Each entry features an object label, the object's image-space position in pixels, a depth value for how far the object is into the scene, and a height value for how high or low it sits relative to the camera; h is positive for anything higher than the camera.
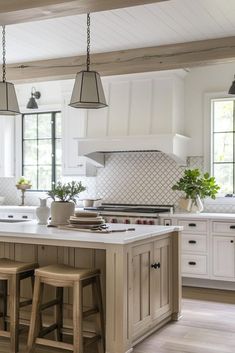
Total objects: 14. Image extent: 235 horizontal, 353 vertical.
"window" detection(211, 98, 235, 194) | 6.66 +0.57
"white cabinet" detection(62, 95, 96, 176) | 7.06 +0.62
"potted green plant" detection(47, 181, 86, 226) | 4.46 -0.20
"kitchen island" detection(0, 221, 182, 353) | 3.57 -0.65
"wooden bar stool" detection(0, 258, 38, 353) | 3.79 -0.83
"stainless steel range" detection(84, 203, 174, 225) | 6.13 -0.37
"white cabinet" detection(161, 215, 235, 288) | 5.84 -0.76
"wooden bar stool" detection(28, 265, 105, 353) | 3.49 -0.90
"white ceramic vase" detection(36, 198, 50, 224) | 4.68 -0.28
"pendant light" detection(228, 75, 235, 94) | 5.74 +1.12
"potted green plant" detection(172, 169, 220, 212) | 6.35 -0.06
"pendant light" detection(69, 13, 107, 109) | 3.84 +0.74
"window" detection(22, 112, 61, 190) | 7.80 +0.57
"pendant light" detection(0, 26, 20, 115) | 4.21 +0.73
